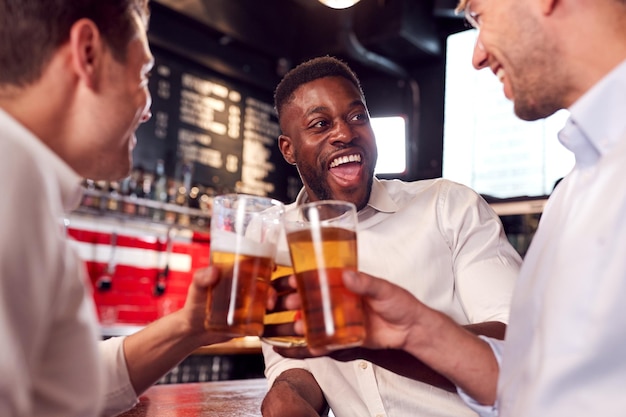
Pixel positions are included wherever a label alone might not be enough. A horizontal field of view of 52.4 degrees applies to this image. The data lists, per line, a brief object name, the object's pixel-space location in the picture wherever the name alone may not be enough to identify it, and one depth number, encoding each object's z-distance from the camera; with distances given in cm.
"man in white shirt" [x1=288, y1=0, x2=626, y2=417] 88
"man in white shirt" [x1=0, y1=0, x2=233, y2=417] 72
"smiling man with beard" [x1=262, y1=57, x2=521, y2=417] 173
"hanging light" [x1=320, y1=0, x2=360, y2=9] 286
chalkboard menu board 503
